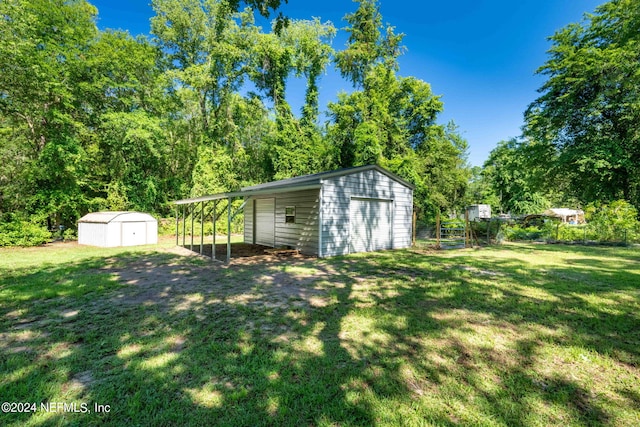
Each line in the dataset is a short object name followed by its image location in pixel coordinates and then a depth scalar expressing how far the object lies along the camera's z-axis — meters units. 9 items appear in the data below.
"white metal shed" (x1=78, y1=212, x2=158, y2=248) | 11.88
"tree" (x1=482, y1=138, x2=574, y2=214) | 19.00
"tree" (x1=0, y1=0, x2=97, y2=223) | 12.29
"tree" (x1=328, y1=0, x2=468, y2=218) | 18.59
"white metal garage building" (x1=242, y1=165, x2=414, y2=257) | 9.23
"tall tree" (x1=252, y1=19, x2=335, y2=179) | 20.55
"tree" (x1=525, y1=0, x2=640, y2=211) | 15.30
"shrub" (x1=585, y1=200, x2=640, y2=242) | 12.13
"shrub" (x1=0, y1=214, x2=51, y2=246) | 11.13
